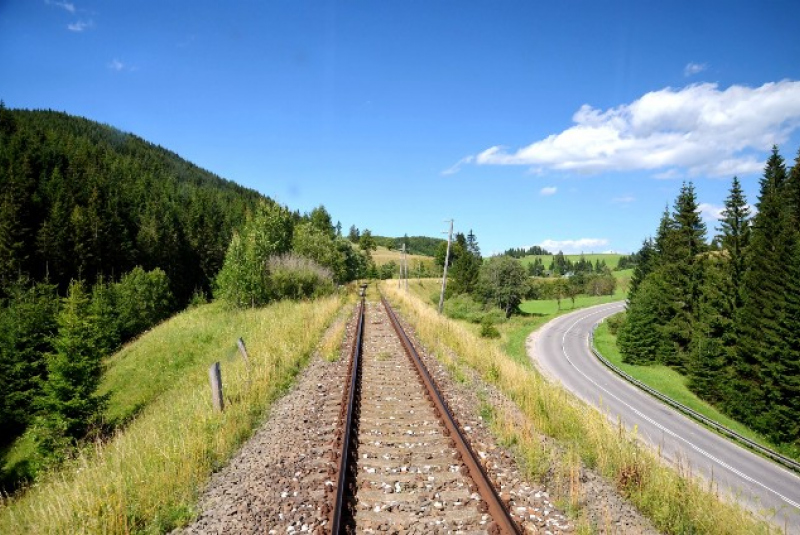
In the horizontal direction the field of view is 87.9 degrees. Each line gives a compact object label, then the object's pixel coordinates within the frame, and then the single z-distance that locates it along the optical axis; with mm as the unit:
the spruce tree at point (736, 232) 37031
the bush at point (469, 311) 62438
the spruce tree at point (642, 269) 62497
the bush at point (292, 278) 29688
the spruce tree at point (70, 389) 18345
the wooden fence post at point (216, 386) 7719
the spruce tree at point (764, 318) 28922
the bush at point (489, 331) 51547
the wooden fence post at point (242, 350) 10727
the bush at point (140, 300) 47531
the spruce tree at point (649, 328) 46625
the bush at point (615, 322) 64662
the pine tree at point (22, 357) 25844
